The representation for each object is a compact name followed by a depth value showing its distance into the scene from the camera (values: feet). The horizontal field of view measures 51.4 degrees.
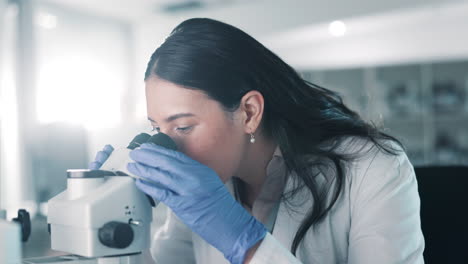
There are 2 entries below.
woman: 3.14
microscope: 2.54
